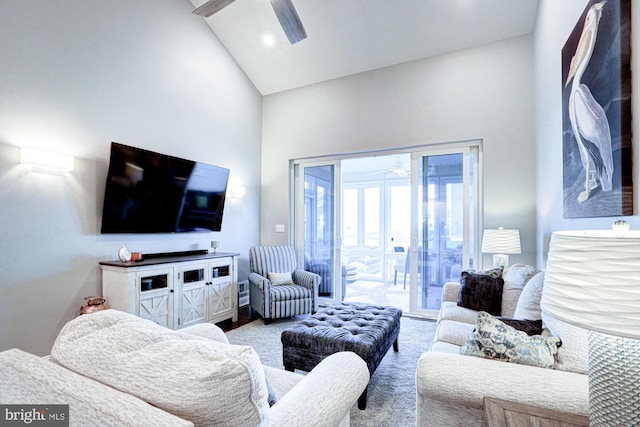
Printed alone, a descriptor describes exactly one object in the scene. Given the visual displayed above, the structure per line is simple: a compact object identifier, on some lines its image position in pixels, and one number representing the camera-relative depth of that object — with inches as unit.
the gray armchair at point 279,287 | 146.2
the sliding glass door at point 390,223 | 156.7
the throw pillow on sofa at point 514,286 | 102.9
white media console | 112.6
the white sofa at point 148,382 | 27.8
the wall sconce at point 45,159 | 97.8
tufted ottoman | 85.7
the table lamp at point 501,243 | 125.4
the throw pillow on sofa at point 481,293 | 107.2
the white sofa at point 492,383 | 46.2
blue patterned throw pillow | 53.3
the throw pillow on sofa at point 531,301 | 78.8
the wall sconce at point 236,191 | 180.9
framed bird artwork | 54.7
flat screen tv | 120.3
